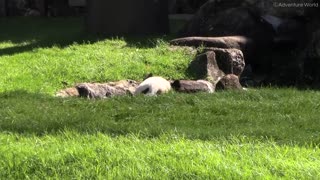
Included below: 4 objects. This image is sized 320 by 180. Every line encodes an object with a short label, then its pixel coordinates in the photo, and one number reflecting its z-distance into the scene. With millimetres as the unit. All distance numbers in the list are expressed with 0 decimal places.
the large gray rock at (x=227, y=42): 16844
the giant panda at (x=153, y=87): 13398
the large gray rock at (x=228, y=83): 13773
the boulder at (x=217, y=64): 15125
